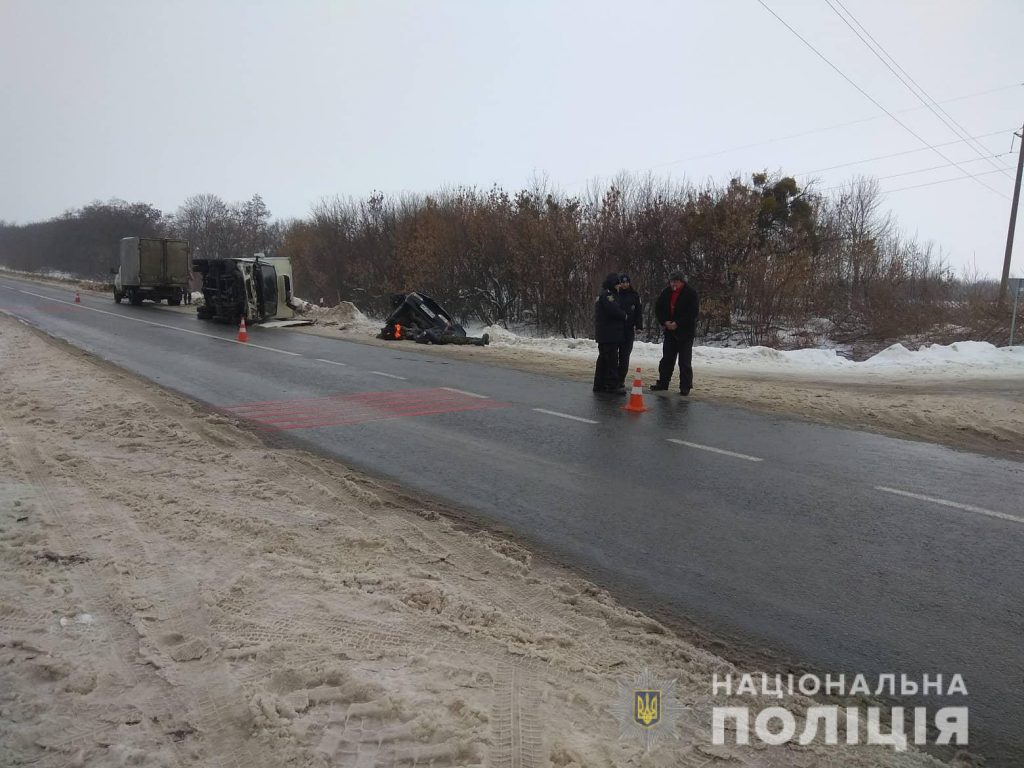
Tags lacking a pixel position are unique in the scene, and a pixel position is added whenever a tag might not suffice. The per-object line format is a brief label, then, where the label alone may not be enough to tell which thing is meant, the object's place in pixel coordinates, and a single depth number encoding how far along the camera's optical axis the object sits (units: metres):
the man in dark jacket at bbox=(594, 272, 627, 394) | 10.99
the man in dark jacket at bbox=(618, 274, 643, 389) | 11.08
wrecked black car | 20.10
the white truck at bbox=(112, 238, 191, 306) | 32.06
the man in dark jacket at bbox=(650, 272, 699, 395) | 11.12
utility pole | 23.89
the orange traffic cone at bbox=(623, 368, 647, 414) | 9.81
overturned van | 24.02
